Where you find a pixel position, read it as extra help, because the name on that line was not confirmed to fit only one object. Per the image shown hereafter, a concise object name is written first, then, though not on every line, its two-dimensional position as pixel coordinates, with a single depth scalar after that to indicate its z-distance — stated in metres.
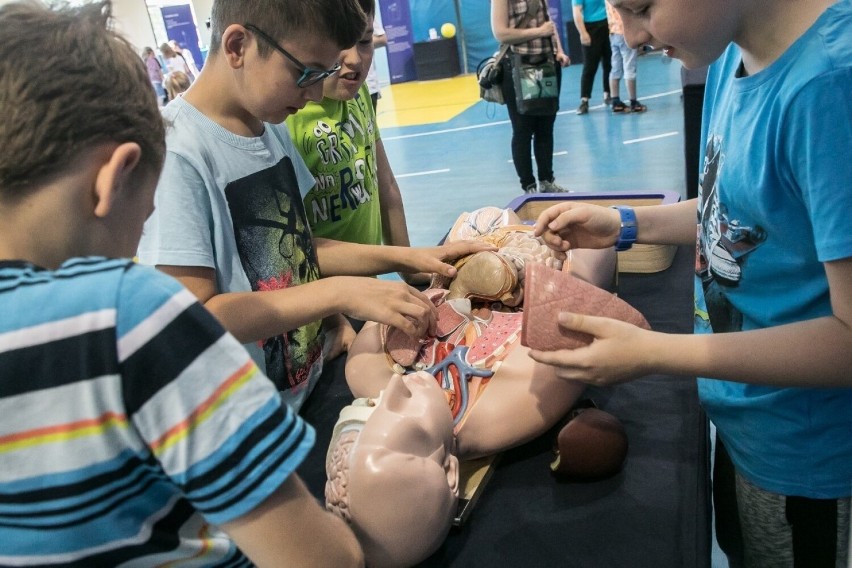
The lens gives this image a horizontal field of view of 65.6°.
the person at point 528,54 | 3.15
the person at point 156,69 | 7.37
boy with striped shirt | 0.46
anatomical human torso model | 0.86
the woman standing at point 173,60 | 7.52
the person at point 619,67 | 5.30
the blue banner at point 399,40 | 9.90
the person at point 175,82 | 5.13
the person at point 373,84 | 3.36
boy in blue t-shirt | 0.71
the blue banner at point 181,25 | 10.92
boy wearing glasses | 1.03
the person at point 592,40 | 5.68
